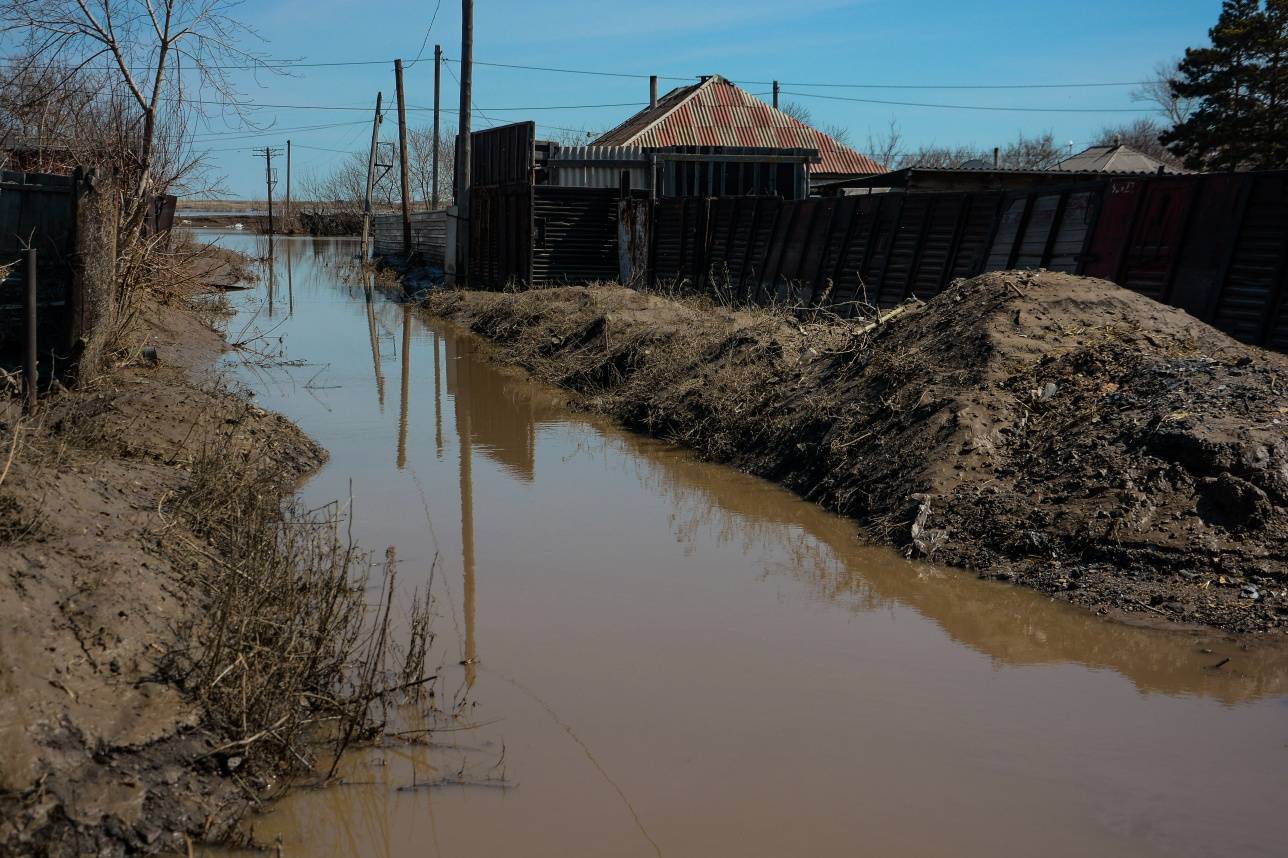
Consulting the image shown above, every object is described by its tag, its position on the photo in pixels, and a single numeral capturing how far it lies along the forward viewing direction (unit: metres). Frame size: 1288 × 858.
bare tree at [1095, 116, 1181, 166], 80.94
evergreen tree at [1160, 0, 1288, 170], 38.34
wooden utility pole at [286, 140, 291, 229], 83.56
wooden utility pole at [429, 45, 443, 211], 44.89
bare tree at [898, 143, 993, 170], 79.25
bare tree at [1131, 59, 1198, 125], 62.22
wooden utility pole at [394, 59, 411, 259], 40.91
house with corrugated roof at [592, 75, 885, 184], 39.62
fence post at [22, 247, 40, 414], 8.25
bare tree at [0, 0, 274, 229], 13.89
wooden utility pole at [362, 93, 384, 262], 45.05
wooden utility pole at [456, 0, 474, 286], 28.47
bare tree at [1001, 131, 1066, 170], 71.62
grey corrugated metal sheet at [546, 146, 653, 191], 27.72
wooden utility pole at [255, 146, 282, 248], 84.34
